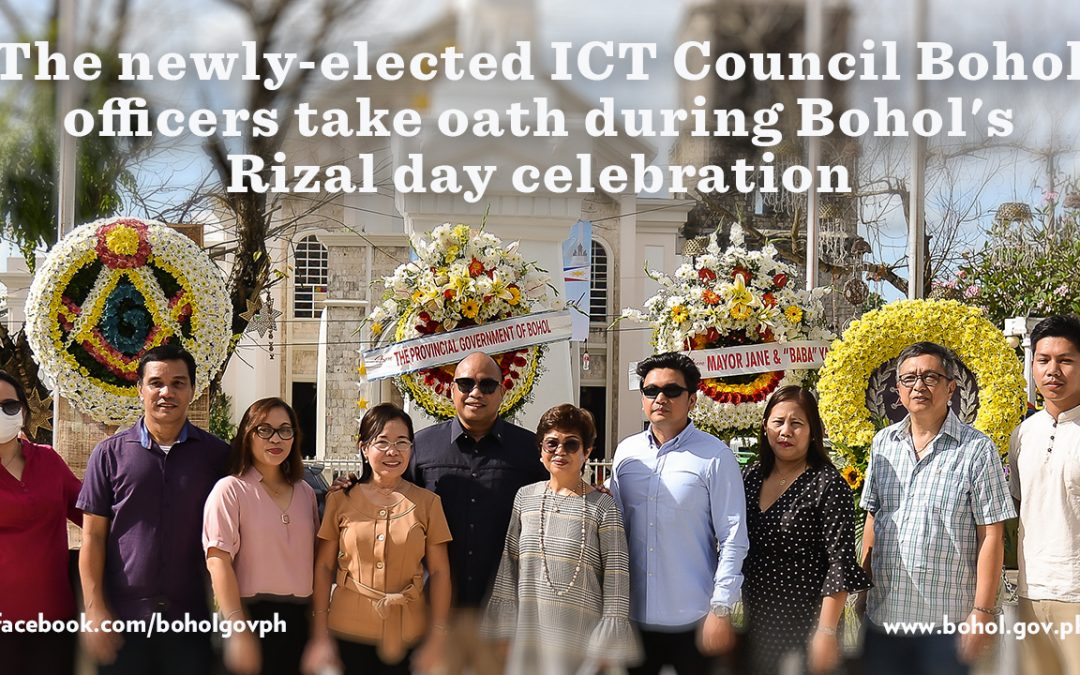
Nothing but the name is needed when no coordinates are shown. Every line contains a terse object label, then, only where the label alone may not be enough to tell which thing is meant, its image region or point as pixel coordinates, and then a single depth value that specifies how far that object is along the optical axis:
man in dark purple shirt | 4.09
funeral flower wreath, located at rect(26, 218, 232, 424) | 6.29
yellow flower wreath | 5.49
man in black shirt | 4.41
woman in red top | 4.19
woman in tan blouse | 4.10
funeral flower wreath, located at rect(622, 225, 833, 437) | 6.64
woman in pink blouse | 4.02
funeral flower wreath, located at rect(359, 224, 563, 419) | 6.50
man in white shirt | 4.27
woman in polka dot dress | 4.14
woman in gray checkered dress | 4.10
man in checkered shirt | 4.12
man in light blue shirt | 4.11
